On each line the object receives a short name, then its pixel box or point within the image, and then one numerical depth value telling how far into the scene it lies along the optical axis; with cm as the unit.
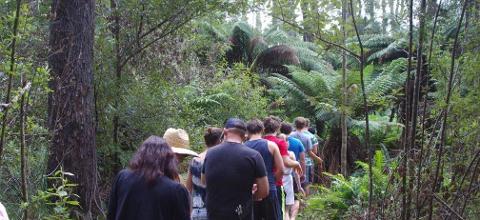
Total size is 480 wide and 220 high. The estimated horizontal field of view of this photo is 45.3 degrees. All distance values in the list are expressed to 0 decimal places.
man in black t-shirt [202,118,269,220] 491
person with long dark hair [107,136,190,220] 337
